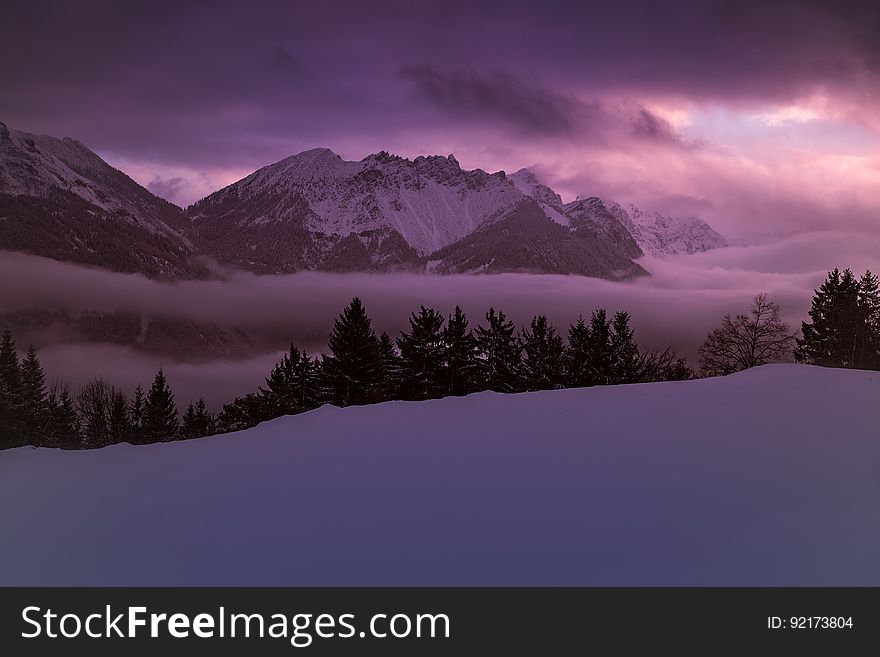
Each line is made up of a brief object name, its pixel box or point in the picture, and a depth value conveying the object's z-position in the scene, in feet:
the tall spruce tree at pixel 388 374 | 167.63
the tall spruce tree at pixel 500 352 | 191.52
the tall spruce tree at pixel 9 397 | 180.75
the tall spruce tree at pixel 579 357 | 183.11
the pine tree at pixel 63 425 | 212.68
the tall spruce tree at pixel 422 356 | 173.78
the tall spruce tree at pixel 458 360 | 177.37
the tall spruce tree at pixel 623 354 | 181.37
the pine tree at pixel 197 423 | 229.04
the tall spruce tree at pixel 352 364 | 161.88
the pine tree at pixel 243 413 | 182.91
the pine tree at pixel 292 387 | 173.88
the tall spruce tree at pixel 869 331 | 185.88
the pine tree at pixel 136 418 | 241.14
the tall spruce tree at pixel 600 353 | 181.98
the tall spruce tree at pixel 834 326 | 184.24
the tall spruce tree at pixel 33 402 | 192.65
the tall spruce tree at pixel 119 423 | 236.84
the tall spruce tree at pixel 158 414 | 234.99
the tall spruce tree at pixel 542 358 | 195.21
